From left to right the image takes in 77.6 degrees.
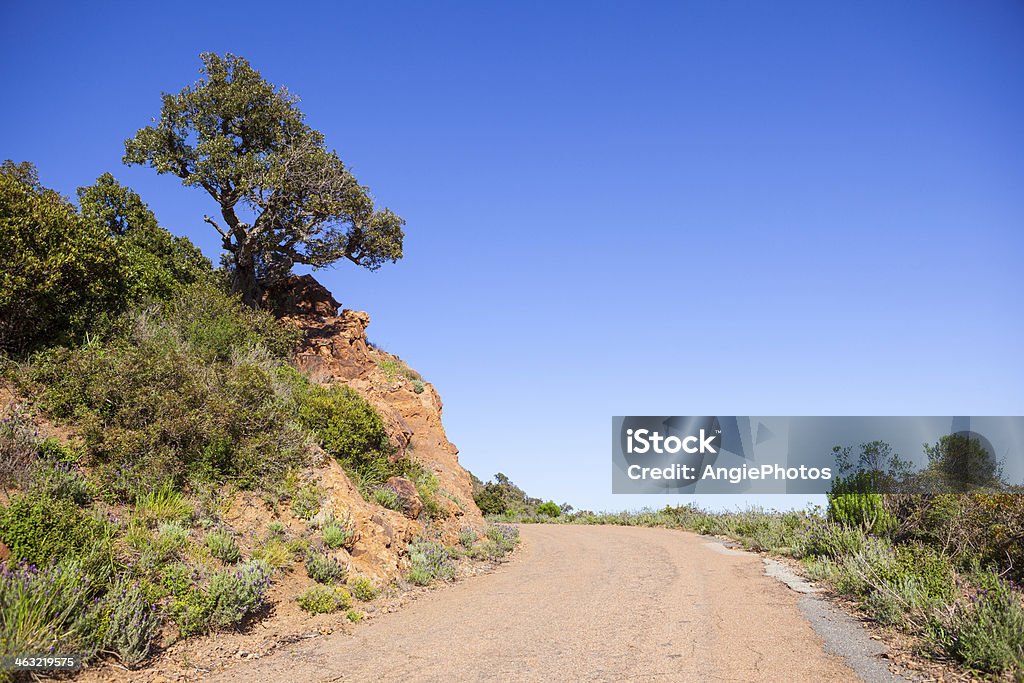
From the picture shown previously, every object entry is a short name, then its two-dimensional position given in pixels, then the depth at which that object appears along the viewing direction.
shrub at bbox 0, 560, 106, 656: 6.41
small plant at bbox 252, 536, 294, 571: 10.18
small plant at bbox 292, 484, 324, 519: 11.74
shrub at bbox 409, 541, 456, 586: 12.37
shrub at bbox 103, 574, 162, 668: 7.12
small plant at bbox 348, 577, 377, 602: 10.69
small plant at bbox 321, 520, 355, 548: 11.33
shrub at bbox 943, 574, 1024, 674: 7.20
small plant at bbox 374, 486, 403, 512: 14.33
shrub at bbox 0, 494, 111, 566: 7.72
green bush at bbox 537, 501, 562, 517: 36.51
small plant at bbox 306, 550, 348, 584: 10.51
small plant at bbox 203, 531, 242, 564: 9.67
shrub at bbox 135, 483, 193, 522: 9.94
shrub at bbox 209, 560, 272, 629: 8.36
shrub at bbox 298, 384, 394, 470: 15.15
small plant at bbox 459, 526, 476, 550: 16.05
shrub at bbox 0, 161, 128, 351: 12.93
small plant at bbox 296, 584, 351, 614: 9.70
